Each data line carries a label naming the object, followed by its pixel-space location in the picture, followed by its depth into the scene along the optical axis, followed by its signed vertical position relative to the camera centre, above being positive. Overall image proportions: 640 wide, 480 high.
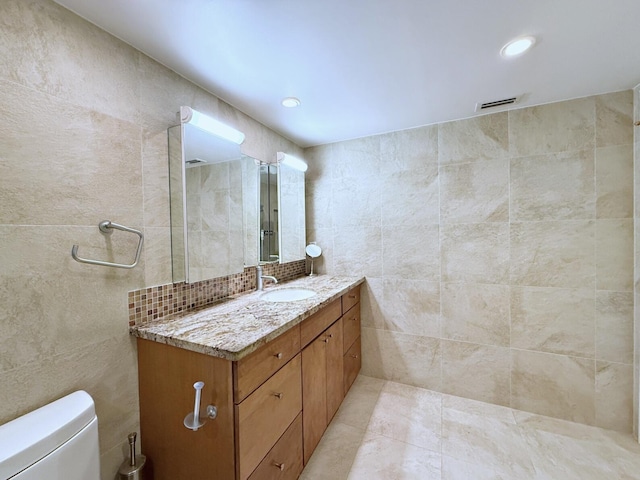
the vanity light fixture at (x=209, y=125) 1.27 +0.64
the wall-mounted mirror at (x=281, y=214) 2.01 +0.22
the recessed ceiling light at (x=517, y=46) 1.15 +0.91
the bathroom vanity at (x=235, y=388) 0.94 -0.64
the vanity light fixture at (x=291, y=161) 2.08 +0.68
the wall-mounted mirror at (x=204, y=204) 1.31 +0.21
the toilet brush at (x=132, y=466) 1.04 -0.96
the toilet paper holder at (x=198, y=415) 0.89 -0.66
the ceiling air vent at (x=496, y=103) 1.69 +0.92
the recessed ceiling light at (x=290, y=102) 1.64 +0.92
